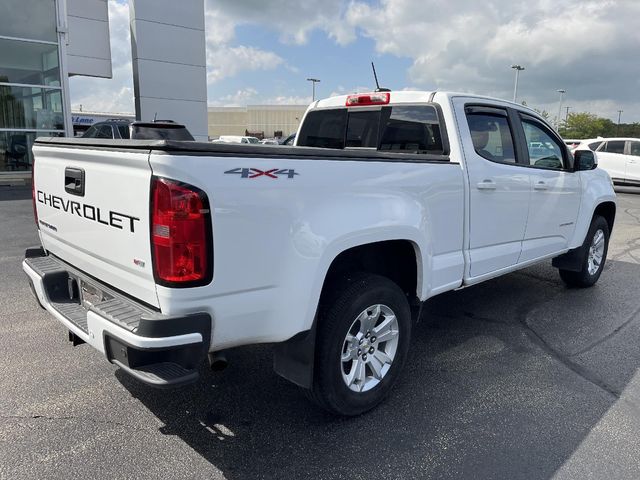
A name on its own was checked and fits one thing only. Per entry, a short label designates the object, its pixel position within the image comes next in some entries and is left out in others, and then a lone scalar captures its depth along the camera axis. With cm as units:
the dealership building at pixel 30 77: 1532
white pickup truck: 222
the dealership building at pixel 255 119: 10294
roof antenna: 448
